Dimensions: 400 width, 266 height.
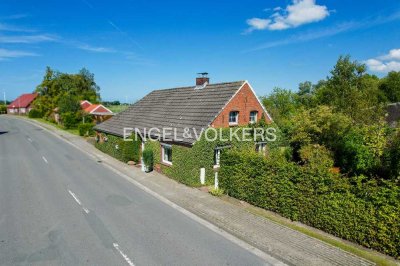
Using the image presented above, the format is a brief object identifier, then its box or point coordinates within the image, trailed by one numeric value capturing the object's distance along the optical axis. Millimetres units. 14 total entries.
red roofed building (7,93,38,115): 95962
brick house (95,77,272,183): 19406
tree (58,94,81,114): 52406
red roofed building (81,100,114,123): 55225
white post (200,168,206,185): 18047
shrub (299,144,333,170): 20516
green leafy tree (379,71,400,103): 59594
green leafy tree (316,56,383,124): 26189
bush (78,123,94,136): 41219
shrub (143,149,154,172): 21062
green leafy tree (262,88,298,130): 48069
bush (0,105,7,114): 104500
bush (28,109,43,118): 79456
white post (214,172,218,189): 16834
